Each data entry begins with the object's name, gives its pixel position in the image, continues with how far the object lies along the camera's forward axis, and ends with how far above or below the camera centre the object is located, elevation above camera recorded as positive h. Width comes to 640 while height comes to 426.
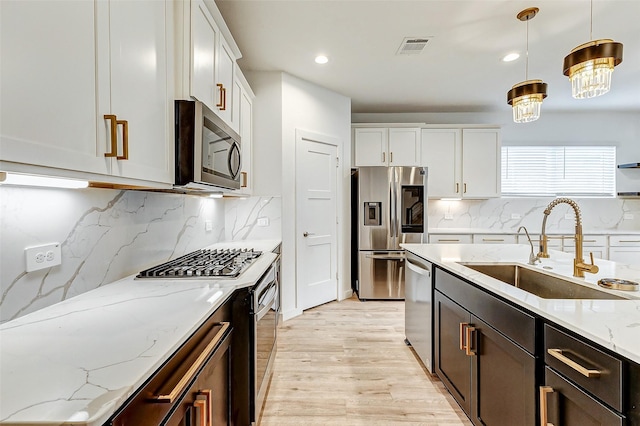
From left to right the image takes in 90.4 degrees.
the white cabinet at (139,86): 1.01 +0.47
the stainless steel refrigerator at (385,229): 4.16 -0.21
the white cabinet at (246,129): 2.76 +0.81
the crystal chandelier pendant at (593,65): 1.69 +0.82
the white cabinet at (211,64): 1.58 +0.88
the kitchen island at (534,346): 0.87 -0.49
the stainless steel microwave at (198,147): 1.48 +0.34
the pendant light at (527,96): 2.24 +0.84
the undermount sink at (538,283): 1.51 -0.39
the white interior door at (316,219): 3.66 -0.07
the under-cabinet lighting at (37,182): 0.91 +0.11
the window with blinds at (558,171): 4.93 +0.65
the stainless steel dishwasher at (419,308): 2.26 -0.74
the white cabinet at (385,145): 4.53 +0.97
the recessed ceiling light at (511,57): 3.12 +1.56
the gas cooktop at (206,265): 1.58 -0.29
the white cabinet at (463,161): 4.67 +0.77
